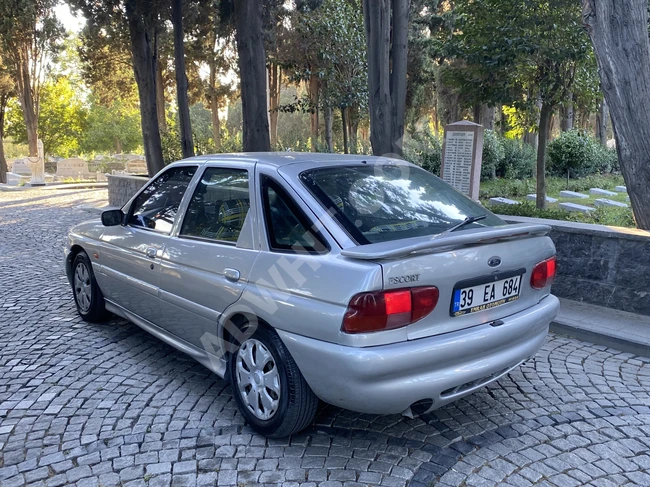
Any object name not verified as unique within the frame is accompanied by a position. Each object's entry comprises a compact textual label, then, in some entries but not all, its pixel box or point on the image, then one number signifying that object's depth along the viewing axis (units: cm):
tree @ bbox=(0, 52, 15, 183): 2707
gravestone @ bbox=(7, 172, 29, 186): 2590
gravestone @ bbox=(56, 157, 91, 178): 3097
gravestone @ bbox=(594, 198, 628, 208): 1307
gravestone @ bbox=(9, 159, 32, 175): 3128
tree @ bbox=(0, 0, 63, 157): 1846
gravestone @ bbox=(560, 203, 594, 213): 1223
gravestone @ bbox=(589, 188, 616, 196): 1591
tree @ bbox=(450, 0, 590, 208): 961
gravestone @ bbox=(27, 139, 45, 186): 2528
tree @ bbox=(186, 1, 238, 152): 1606
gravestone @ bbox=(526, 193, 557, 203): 1435
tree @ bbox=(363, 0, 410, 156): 833
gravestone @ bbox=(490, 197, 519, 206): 1336
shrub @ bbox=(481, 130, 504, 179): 1861
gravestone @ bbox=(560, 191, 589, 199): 1541
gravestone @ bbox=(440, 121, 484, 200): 813
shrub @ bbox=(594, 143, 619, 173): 2158
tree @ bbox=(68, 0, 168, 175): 1323
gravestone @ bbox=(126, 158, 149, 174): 3256
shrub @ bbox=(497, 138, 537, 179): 1992
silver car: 270
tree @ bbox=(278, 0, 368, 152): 1909
